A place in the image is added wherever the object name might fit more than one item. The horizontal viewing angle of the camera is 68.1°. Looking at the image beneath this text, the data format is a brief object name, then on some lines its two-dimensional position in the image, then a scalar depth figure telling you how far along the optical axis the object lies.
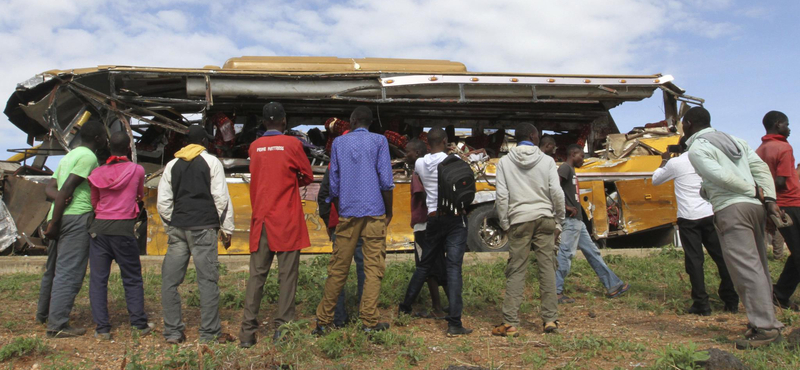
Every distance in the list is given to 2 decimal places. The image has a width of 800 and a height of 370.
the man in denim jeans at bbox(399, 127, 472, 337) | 4.81
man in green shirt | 4.67
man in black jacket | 4.48
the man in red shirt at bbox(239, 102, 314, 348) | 4.42
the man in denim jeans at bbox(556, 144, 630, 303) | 5.86
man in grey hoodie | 4.78
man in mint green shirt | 4.13
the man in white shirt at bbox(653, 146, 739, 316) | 5.41
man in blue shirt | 4.54
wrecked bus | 7.87
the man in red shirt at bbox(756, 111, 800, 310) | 5.28
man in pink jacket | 4.64
